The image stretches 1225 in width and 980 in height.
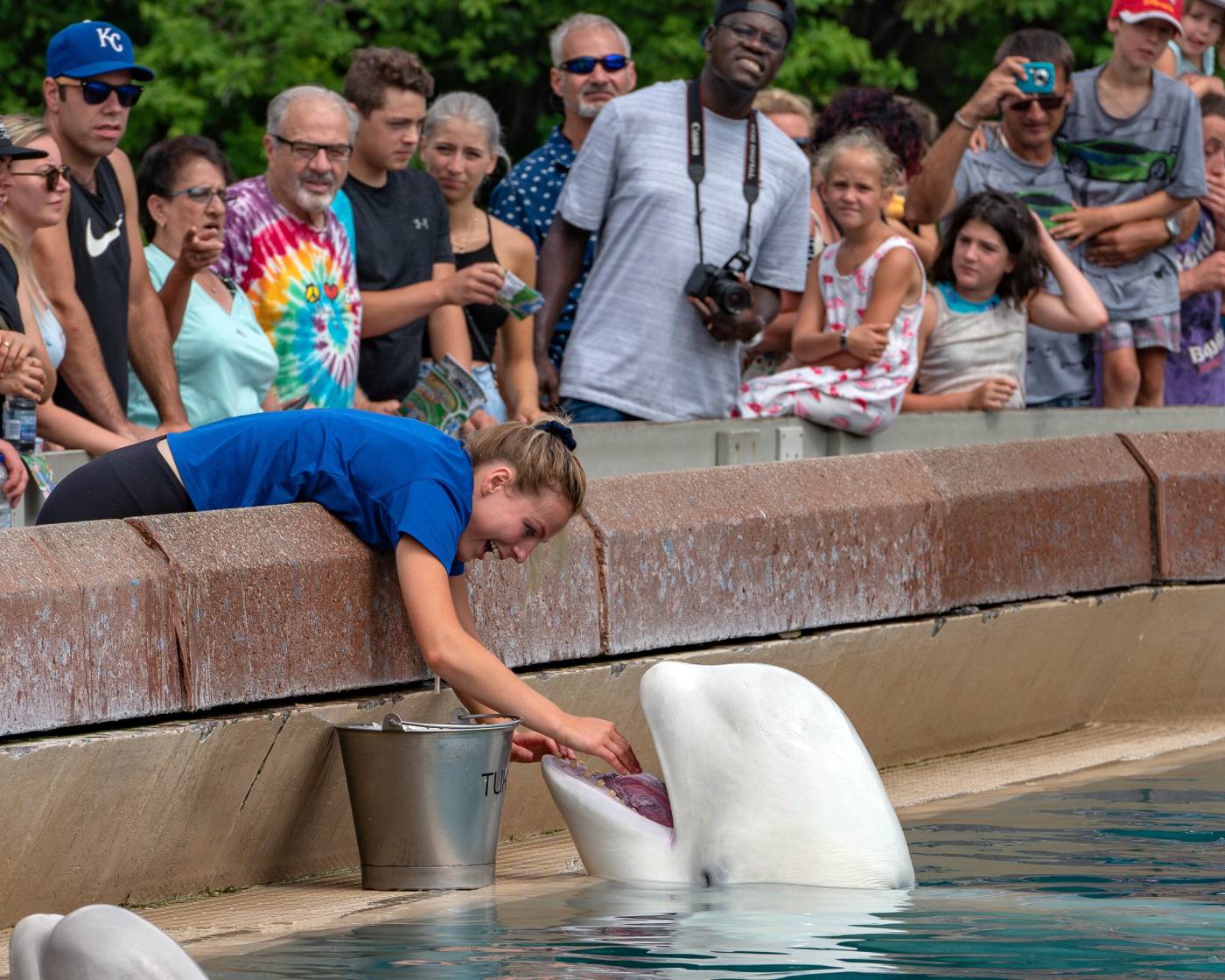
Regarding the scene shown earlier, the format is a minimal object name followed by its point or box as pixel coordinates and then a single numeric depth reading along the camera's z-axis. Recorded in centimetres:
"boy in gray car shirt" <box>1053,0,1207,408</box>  1886
